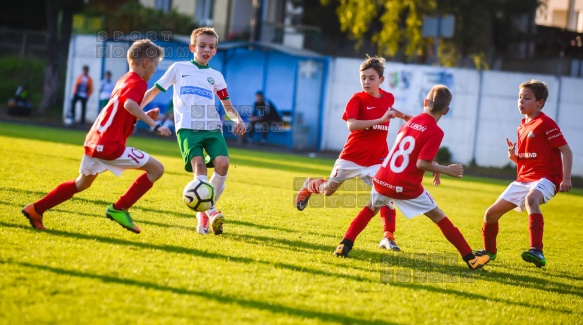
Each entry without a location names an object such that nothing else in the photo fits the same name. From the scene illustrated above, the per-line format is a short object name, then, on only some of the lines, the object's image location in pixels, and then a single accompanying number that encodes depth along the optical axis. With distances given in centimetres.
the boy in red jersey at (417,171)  1370
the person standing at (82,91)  5409
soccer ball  1455
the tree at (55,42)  5869
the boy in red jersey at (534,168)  1600
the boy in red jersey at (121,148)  1366
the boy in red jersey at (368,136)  1612
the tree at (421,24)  5400
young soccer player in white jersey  1571
